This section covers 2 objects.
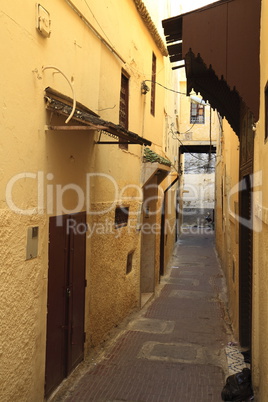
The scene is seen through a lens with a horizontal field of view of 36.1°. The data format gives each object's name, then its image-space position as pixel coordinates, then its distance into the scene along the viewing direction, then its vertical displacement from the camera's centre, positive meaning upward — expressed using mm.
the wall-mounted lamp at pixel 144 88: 10398 +2812
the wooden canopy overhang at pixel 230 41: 5340 +2098
